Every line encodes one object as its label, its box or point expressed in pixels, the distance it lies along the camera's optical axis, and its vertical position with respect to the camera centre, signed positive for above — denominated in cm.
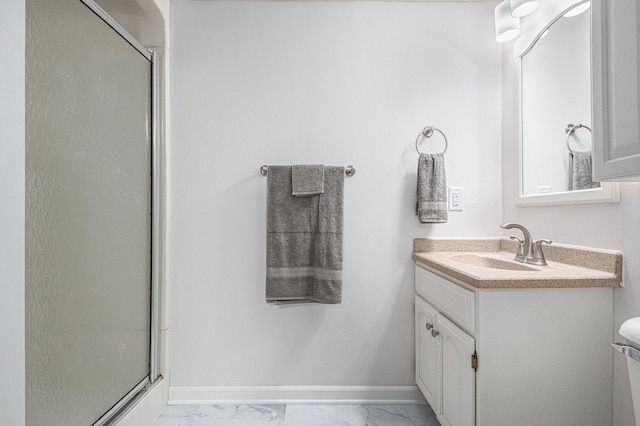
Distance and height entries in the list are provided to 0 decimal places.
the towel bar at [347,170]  171 +25
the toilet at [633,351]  74 -33
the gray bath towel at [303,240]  164 -13
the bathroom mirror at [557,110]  120 +46
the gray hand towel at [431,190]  164 +14
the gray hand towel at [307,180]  165 +19
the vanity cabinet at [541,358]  104 -47
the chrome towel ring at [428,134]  174 +46
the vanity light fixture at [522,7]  140 +95
